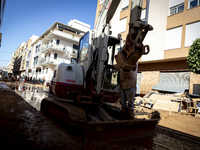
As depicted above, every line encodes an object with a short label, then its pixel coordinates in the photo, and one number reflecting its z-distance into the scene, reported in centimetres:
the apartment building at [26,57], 5297
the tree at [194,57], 1039
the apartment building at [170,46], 1484
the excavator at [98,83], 302
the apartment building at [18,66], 6574
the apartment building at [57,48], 3350
